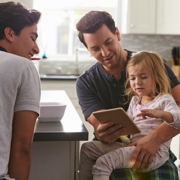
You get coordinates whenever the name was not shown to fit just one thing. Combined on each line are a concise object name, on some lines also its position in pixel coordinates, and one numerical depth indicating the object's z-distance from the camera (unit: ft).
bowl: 7.04
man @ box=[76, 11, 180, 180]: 7.84
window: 19.17
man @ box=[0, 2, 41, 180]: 5.42
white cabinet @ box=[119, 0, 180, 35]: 17.52
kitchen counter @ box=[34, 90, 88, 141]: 6.43
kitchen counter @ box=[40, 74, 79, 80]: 16.83
